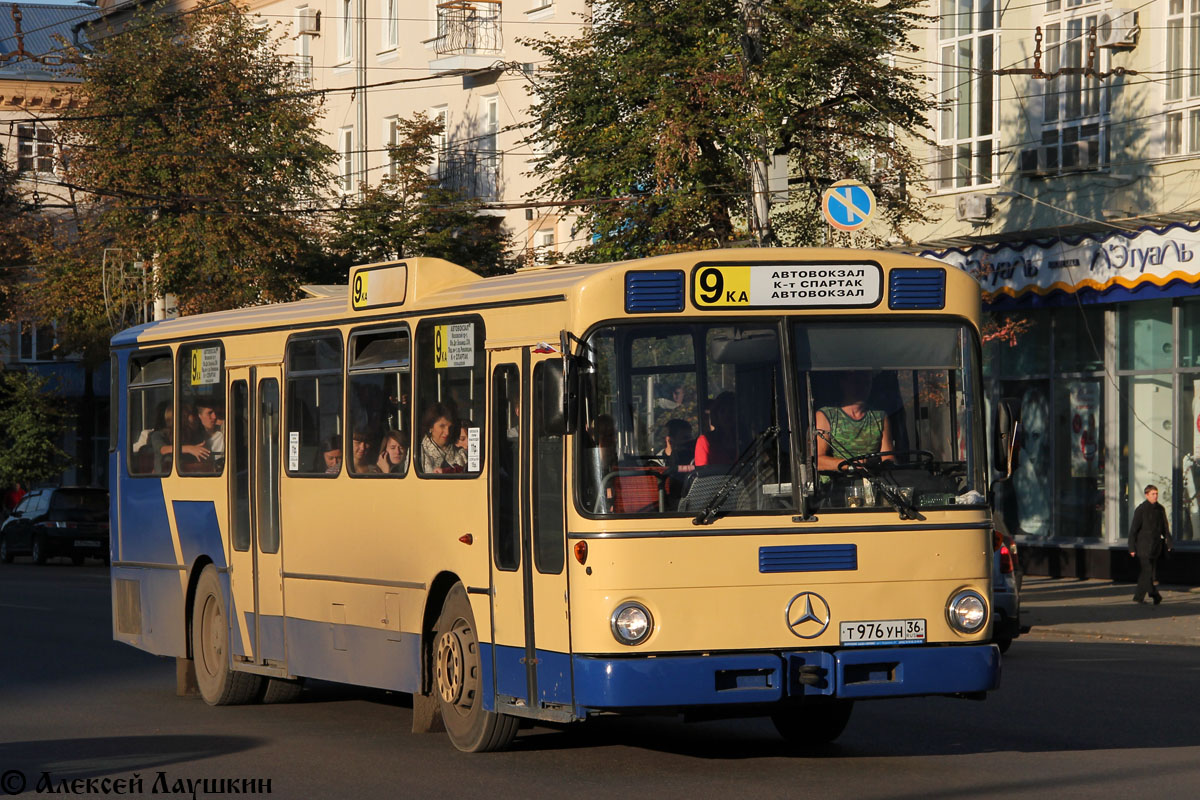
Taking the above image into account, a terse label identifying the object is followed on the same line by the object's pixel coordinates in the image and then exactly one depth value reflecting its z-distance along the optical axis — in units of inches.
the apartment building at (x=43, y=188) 2407.7
